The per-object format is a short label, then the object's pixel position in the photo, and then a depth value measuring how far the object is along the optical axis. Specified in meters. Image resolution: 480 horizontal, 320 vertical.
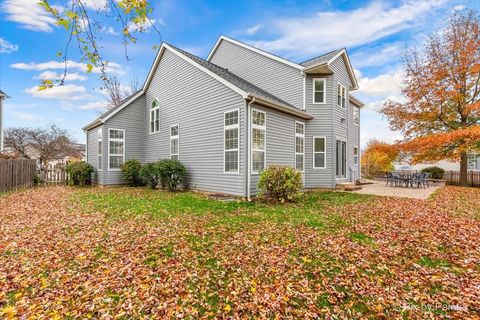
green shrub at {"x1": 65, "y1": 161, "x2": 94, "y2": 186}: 14.65
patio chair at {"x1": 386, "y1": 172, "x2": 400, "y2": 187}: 15.29
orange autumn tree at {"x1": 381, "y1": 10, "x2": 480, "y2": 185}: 14.75
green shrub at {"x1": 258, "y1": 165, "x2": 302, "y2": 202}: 8.95
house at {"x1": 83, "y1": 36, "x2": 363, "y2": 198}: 10.05
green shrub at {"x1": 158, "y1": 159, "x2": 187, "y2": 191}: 11.96
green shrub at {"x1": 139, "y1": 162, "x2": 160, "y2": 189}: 12.70
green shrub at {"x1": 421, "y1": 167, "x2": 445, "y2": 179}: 19.92
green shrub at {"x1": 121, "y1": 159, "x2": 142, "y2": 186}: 14.30
